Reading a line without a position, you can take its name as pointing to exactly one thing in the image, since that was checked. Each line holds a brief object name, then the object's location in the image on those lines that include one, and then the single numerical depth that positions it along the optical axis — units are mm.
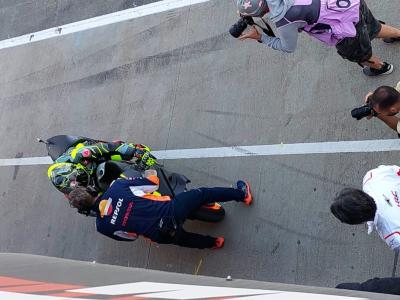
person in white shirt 7602
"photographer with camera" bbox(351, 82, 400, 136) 9070
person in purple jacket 9055
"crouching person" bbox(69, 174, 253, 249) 10672
